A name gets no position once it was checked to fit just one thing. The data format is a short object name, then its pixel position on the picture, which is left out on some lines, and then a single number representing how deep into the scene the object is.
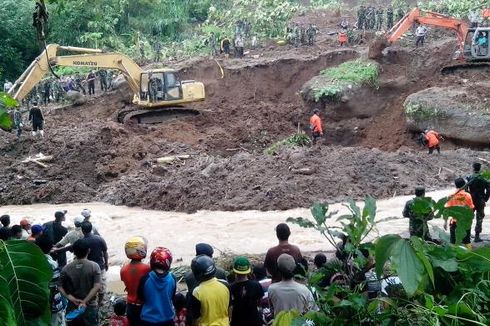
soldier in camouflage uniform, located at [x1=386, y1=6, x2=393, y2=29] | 34.16
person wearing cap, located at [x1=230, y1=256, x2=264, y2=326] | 6.25
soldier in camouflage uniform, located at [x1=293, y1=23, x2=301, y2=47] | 34.06
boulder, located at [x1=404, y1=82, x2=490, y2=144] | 22.53
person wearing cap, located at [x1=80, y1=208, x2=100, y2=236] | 10.48
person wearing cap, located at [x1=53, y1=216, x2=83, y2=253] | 9.85
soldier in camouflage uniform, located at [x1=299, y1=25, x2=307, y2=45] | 33.81
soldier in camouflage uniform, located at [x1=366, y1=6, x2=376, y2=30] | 34.62
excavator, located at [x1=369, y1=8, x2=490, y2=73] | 25.30
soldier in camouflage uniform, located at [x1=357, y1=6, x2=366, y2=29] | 34.34
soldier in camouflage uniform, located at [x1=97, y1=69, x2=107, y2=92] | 30.76
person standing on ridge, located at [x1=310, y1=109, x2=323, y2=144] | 22.88
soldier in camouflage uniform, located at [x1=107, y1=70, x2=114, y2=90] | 30.84
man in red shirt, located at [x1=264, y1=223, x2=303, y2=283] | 7.63
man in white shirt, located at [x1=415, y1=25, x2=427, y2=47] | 29.36
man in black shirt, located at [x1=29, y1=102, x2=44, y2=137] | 22.59
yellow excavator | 24.06
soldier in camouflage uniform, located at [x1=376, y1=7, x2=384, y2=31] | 34.66
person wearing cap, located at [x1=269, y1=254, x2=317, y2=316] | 5.98
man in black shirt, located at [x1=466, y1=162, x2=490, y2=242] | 11.84
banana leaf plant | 1.86
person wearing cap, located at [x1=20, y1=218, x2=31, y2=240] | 10.89
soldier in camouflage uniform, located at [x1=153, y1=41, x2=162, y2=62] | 35.91
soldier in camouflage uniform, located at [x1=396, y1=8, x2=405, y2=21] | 35.12
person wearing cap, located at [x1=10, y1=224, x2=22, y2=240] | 9.38
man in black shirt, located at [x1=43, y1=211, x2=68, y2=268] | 10.52
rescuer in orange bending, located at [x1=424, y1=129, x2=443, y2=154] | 20.27
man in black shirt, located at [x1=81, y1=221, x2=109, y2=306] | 9.20
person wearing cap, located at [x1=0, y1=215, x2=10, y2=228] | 11.02
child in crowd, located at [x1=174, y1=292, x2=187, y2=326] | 6.34
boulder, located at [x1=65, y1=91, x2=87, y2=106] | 28.50
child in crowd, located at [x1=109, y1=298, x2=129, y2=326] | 7.09
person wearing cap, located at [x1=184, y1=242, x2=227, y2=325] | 6.03
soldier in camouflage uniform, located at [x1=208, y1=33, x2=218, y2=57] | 34.70
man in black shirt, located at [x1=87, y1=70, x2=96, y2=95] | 30.39
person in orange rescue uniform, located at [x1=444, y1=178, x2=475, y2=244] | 10.68
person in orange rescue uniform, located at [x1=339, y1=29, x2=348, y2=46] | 32.06
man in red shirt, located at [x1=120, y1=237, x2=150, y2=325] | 6.52
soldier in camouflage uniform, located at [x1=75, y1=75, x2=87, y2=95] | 30.84
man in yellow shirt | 5.88
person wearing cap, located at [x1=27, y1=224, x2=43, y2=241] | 9.49
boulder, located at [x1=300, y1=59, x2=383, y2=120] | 26.70
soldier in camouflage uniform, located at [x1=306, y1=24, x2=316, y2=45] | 33.43
